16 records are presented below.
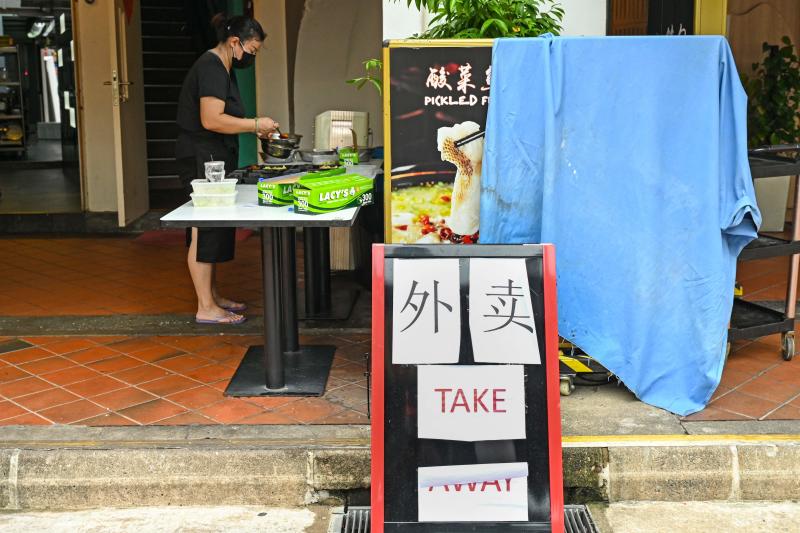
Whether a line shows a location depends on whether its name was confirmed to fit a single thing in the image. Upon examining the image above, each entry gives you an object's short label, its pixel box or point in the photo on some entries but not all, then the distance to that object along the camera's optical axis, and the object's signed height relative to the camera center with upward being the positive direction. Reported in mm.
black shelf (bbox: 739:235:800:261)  5041 -795
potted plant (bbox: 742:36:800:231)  8516 -76
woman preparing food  5852 -189
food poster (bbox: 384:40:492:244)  4727 -223
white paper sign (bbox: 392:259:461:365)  3693 -814
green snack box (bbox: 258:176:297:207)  4891 -499
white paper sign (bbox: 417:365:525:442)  3643 -1121
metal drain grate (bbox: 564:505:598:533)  3951 -1697
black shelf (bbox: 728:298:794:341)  5199 -1228
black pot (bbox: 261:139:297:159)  6134 -354
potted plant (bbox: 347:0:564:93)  5048 +359
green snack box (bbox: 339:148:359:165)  6344 -426
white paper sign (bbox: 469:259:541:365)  3680 -814
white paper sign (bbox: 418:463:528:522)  3586 -1427
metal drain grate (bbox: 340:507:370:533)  3975 -1709
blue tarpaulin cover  4516 -440
